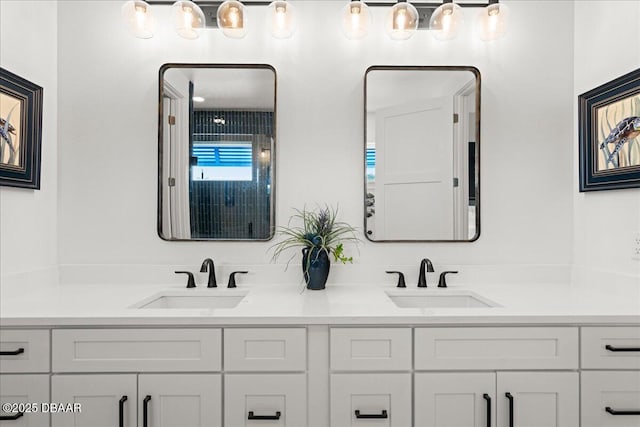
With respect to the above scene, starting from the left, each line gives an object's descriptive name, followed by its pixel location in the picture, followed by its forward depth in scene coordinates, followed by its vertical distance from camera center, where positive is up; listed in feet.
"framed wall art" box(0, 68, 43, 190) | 5.19 +1.16
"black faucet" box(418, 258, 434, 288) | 6.15 -0.81
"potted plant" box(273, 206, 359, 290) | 5.95 -0.33
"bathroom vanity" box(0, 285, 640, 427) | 4.37 -1.64
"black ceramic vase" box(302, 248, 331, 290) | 5.92 -0.74
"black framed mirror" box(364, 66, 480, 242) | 6.32 +1.00
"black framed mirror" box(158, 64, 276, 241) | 6.29 +1.02
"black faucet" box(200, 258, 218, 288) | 6.07 -0.80
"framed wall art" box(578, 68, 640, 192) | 5.18 +1.16
